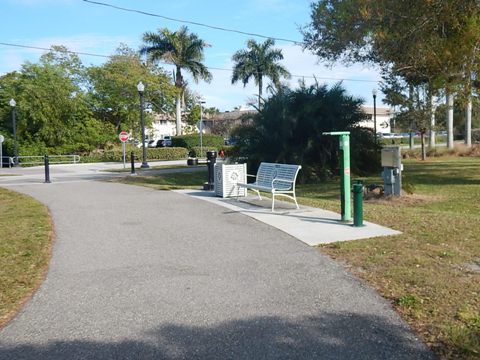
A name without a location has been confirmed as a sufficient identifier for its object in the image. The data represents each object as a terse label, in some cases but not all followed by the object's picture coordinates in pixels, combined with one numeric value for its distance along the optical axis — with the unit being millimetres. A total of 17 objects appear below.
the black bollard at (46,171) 19516
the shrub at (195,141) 47938
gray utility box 12805
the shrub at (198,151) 43750
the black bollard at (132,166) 23609
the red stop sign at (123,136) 29578
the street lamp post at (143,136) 26014
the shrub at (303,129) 19281
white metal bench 10758
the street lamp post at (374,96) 31902
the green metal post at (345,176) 8766
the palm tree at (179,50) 49094
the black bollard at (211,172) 14587
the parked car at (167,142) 52891
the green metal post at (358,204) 8086
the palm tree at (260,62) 55250
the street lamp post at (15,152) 35512
